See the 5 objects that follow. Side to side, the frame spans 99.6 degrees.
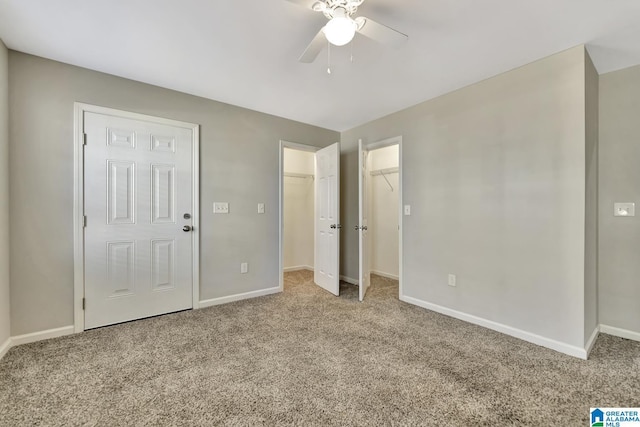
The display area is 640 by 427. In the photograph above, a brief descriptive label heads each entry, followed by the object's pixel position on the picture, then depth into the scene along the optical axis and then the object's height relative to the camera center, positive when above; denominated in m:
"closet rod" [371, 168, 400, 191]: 4.48 +0.69
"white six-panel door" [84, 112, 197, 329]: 2.48 -0.06
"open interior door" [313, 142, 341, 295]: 3.53 -0.09
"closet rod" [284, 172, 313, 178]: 4.97 +0.70
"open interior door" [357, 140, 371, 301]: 3.30 -0.22
